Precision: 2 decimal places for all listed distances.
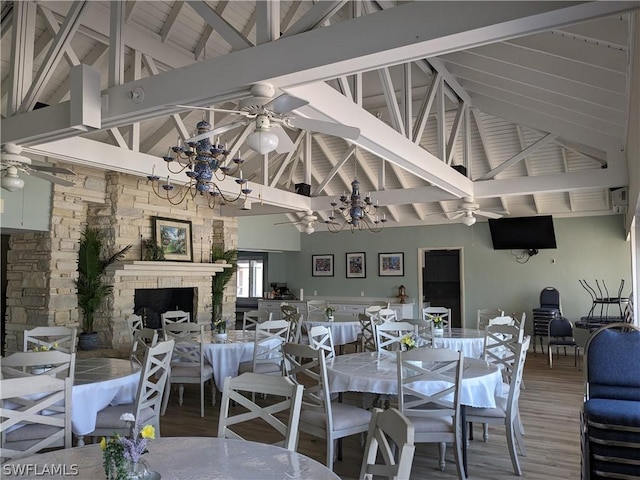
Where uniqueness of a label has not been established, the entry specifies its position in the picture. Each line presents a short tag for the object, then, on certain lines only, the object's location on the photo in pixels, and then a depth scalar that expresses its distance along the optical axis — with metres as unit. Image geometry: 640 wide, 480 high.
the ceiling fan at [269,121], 3.00
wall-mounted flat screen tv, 10.17
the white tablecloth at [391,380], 3.73
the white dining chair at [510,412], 3.79
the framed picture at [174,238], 8.36
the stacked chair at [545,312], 9.48
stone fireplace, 6.96
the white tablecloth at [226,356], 5.57
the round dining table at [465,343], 5.97
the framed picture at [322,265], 12.64
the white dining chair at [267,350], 5.61
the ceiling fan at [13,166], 4.34
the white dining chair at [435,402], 3.47
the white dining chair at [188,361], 5.46
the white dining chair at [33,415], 2.54
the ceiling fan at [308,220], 9.02
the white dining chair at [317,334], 4.86
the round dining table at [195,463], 1.95
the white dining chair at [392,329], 5.35
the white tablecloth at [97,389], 3.40
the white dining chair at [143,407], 3.57
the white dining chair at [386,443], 1.63
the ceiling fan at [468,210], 7.42
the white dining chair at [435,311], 7.65
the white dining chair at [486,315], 7.48
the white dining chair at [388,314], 7.04
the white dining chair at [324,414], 3.54
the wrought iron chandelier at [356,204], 6.73
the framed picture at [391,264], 11.83
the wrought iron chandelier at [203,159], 4.35
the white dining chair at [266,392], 2.52
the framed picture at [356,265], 12.26
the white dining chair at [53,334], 4.81
